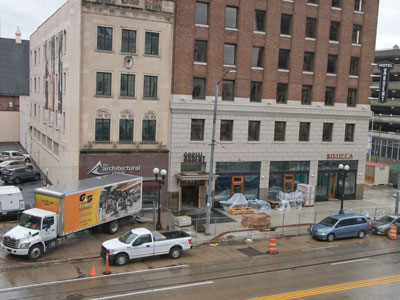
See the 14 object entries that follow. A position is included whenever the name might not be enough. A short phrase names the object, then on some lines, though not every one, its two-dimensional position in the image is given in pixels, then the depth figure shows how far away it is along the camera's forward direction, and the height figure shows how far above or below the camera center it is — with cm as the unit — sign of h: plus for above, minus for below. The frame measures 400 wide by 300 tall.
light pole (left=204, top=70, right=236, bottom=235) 2976 -708
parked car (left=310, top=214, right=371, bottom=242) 3014 -841
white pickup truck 2312 -803
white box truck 2350 -697
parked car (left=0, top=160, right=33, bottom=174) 4962 -815
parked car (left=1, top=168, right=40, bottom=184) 4431 -839
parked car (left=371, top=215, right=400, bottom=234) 3238 -855
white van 3081 -777
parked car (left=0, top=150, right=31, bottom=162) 5597 -815
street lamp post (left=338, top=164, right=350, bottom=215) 3500 -529
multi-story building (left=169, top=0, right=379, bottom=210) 3669 +108
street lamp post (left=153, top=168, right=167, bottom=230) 3041 -565
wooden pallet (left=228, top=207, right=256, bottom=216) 3672 -909
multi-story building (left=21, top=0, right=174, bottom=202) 3322 +116
